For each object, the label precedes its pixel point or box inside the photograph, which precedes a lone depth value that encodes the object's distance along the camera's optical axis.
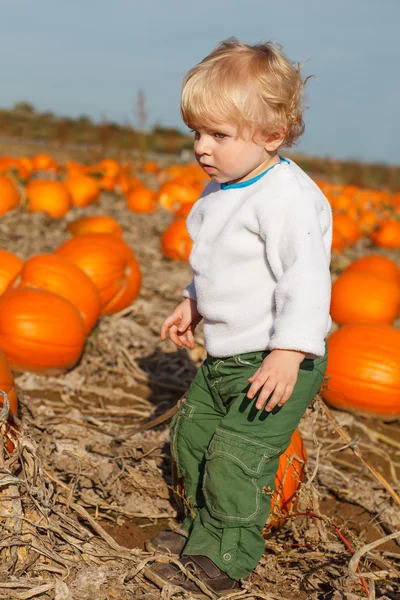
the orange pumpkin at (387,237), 11.62
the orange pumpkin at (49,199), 9.05
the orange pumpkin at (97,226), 7.41
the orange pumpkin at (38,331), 4.46
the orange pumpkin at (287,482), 3.12
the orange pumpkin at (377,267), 6.66
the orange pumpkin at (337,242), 9.77
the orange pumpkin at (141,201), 11.66
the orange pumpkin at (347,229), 10.66
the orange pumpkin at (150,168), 18.80
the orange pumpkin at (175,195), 11.70
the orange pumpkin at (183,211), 9.05
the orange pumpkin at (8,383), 3.37
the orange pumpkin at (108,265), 5.52
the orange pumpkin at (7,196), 8.75
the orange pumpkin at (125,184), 13.42
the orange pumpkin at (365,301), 6.18
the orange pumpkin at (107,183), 13.42
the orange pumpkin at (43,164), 13.34
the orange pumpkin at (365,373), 4.65
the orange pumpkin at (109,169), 13.92
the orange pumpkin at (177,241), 7.96
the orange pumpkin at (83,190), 10.61
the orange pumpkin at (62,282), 4.91
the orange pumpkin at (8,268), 5.09
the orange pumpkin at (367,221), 12.58
